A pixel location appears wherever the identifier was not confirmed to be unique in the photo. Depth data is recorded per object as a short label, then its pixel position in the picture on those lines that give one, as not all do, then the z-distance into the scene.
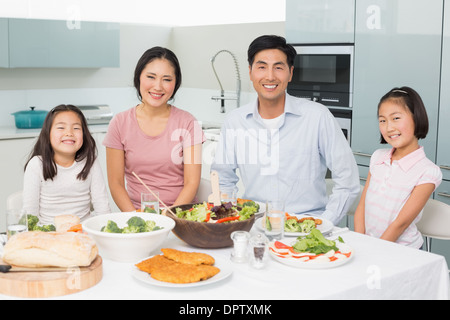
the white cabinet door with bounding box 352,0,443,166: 3.12
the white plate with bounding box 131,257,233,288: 1.40
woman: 2.55
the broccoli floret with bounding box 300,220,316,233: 1.90
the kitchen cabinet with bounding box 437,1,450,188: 3.04
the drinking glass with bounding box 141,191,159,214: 1.87
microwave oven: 3.66
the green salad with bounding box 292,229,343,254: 1.66
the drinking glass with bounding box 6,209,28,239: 1.66
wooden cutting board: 1.36
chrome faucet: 4.78
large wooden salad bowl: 1.69
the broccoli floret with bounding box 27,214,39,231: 1.80
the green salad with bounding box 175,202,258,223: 1.76
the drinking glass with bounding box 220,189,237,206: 1.98
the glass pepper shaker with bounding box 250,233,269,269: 1.56
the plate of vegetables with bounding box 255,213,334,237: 1.89
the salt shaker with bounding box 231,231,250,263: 1.63
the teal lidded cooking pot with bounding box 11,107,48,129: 4.57
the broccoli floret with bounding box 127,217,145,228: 1.63
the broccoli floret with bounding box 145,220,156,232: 1.67
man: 2.51
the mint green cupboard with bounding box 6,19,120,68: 4.41
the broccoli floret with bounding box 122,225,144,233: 1.61
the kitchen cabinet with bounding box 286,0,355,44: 3.62
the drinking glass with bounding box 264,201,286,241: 1.76
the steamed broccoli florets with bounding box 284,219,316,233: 1.90
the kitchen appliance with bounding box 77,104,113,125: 4.89
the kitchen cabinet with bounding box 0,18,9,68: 4.32
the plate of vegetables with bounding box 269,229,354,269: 1.58
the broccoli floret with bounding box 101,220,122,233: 1.60
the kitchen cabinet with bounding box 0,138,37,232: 4.32
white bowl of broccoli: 1.56
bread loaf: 1.44
